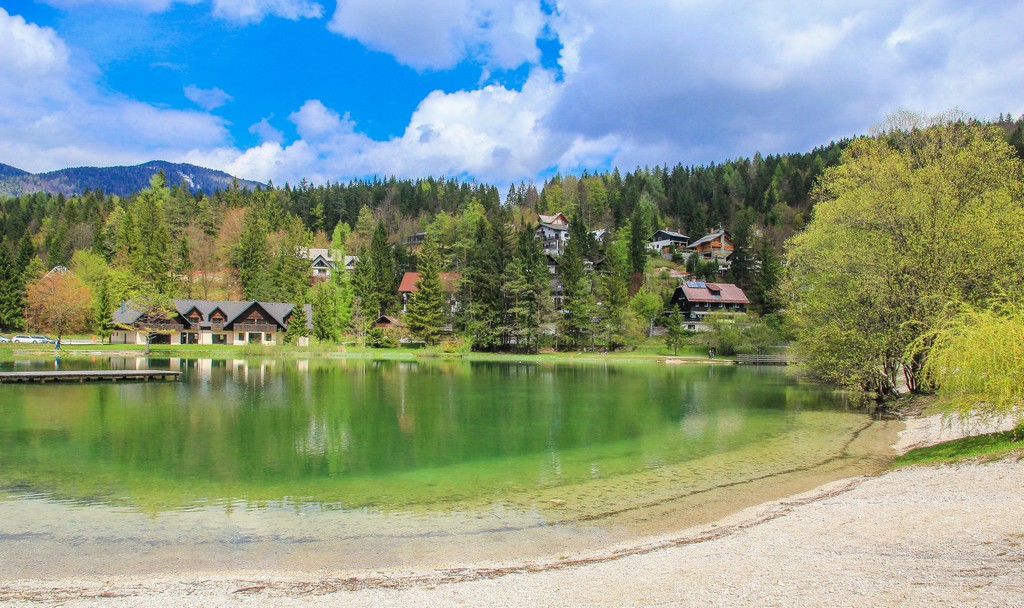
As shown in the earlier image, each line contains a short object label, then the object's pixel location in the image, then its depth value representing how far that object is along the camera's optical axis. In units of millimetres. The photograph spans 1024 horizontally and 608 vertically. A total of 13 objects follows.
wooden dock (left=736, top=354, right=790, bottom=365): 69394
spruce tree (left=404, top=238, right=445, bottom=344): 77312
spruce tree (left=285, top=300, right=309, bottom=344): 81125
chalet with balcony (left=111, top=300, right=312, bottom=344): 80562
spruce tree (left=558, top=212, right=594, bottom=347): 76500
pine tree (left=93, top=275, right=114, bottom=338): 75812
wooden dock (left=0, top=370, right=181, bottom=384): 39719
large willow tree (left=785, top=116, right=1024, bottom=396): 25094
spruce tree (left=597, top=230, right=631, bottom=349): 76812
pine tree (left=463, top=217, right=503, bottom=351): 76375
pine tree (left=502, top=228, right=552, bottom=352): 75812
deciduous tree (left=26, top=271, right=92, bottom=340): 76500
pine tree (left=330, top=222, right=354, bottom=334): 84312
